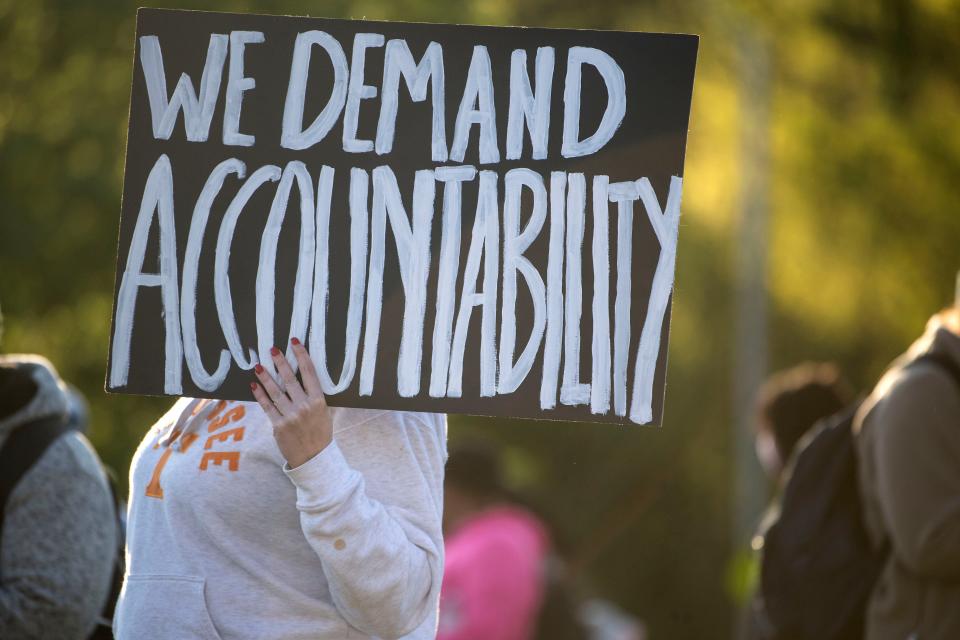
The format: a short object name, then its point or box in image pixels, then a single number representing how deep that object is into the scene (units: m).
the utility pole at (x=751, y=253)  28.86
